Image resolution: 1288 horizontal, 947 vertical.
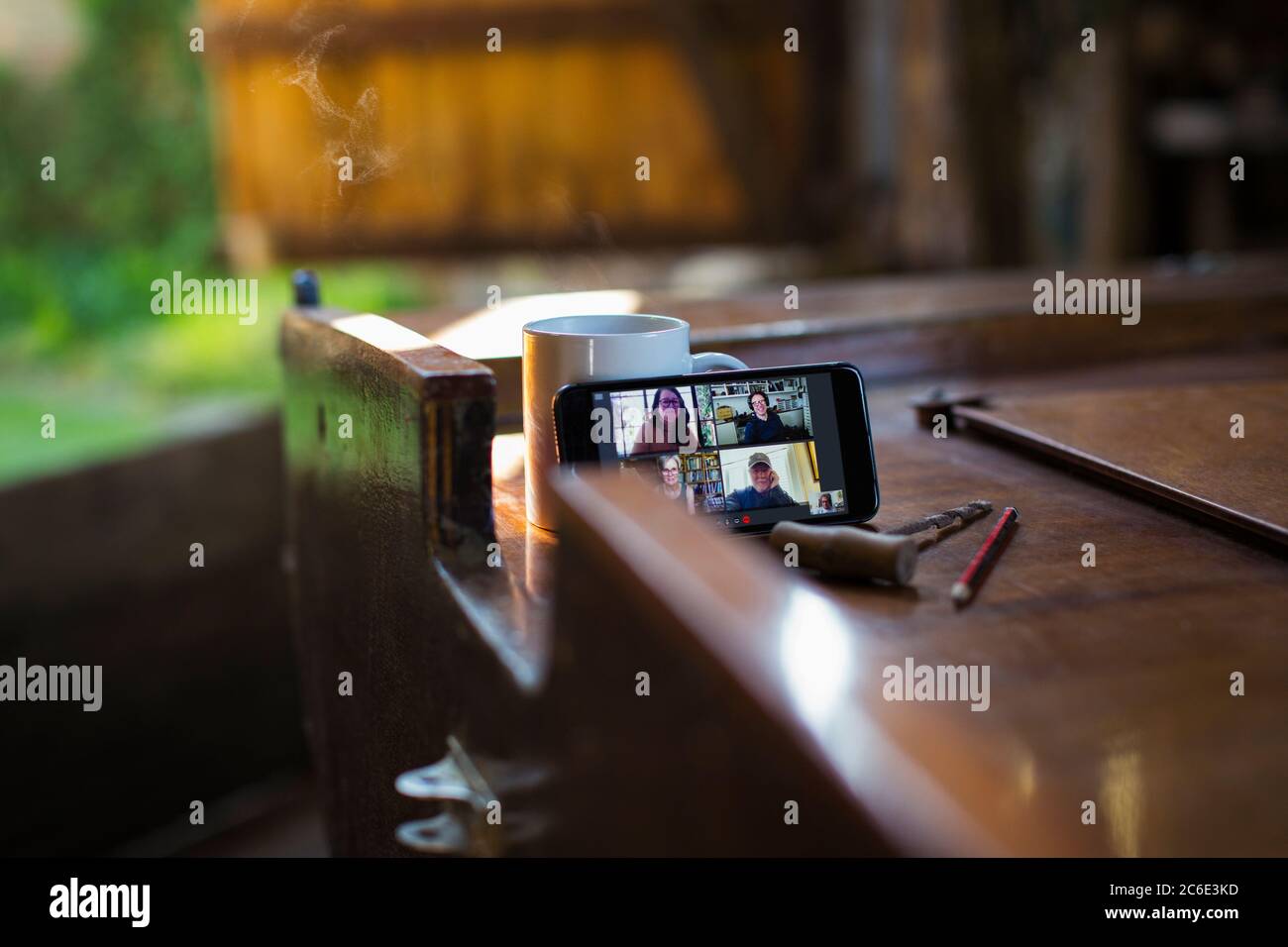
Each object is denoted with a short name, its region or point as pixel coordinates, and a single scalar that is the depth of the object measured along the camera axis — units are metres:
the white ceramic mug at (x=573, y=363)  0.92
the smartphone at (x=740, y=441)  0.89
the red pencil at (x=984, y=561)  0.79
